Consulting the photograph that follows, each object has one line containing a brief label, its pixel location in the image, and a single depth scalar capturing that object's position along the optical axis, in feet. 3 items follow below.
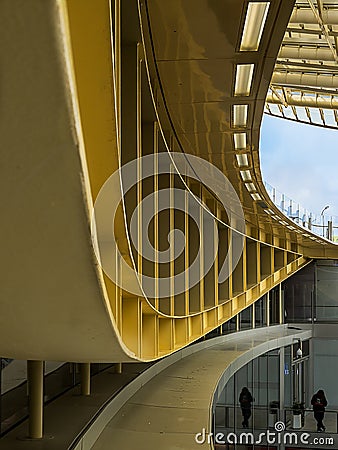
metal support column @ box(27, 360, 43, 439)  28.78
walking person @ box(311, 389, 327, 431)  103.61
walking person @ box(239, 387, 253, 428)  78.23
